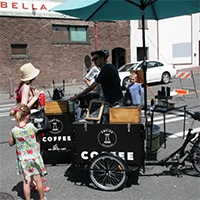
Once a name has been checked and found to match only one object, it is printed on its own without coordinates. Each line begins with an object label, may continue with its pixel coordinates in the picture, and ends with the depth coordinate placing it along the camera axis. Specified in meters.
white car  15.22
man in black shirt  4.14
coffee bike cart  3.76
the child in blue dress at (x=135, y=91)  6.51
